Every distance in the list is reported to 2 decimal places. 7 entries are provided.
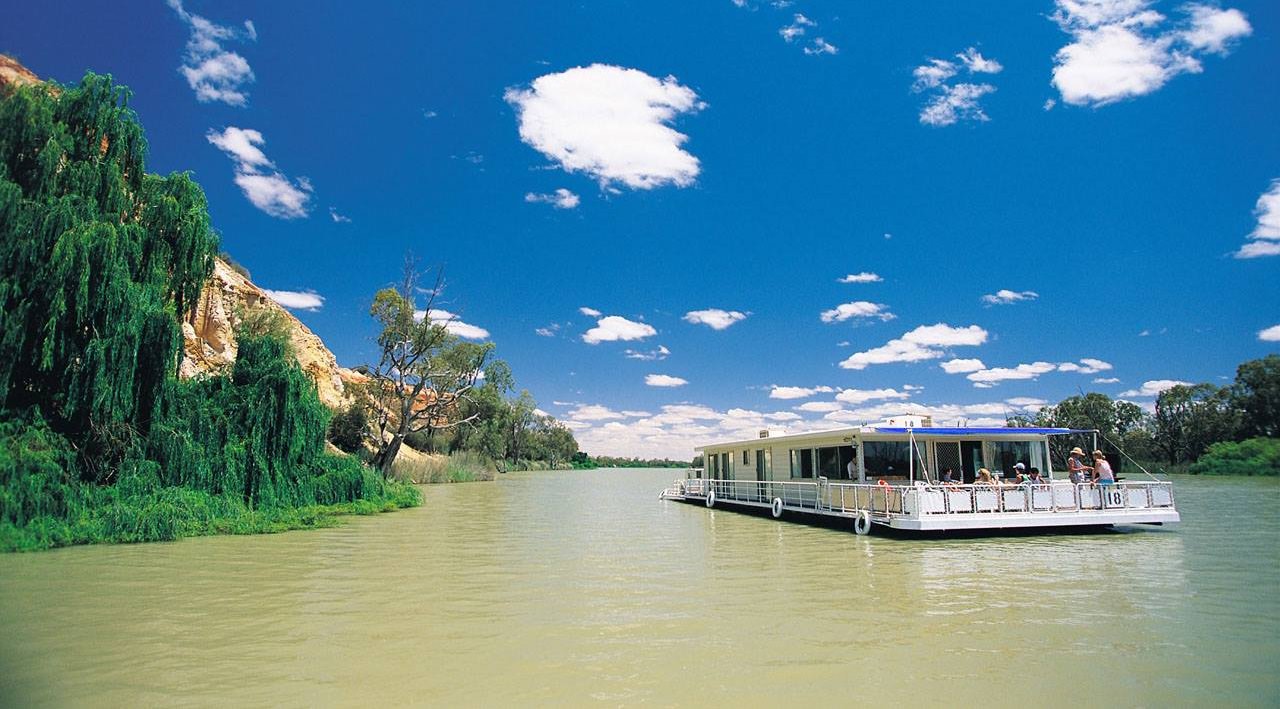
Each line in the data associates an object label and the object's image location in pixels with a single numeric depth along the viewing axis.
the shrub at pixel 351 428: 48.16
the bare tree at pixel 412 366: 44.28
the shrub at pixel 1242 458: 61.84
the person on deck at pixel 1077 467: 19.22
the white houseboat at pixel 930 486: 17.97
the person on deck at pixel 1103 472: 19.17
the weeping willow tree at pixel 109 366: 15.77
